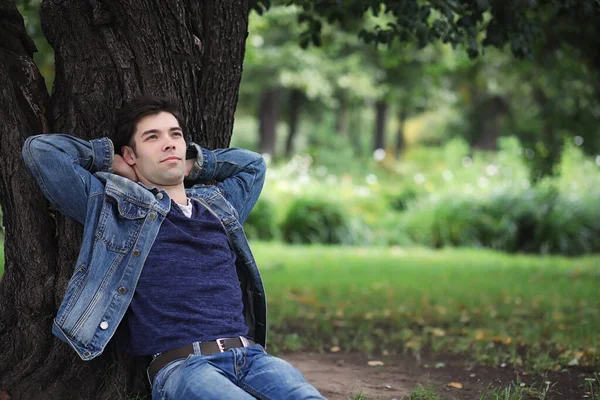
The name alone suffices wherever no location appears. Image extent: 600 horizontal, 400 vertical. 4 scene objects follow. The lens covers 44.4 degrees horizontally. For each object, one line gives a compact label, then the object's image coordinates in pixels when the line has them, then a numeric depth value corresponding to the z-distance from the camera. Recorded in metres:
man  3.06
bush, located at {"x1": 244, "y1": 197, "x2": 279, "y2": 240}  13.02
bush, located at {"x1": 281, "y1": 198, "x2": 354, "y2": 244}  13.06
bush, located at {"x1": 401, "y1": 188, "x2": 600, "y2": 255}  12.58
